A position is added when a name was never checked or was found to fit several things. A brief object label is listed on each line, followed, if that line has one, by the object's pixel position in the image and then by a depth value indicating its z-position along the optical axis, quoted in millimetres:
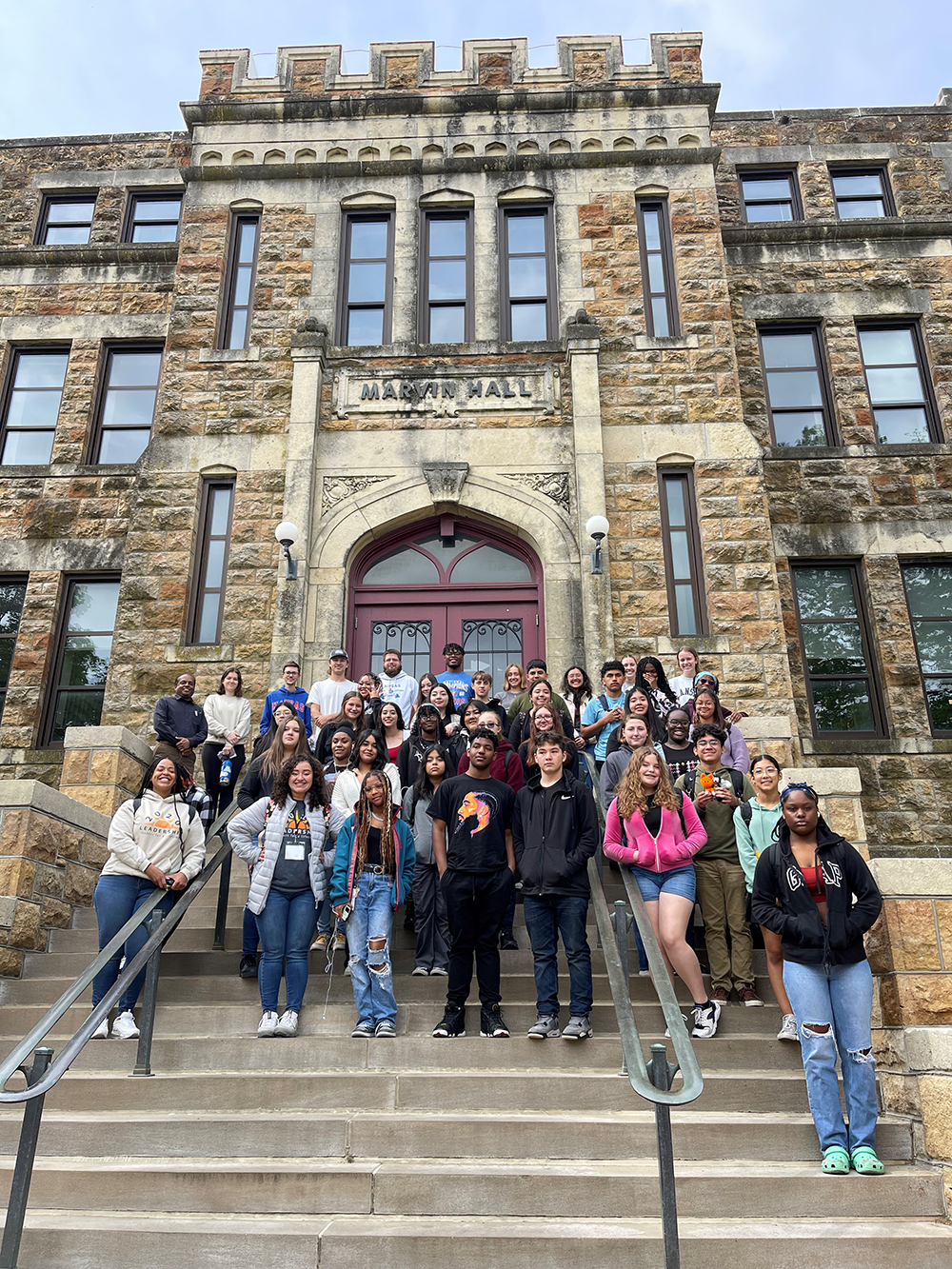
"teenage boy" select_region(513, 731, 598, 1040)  6027
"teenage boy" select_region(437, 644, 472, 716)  9789
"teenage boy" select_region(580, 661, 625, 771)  8719
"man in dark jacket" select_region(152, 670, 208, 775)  9383
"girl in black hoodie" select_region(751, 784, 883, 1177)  5027
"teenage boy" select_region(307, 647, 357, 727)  9859
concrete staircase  4355
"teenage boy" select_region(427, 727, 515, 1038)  6152
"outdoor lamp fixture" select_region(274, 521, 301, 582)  11336
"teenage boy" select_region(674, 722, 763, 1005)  6609
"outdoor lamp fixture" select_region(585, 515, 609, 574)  11273
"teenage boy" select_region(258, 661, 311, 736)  9406
